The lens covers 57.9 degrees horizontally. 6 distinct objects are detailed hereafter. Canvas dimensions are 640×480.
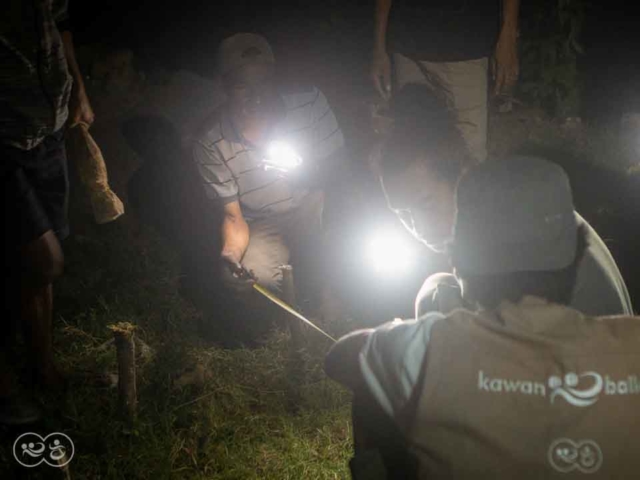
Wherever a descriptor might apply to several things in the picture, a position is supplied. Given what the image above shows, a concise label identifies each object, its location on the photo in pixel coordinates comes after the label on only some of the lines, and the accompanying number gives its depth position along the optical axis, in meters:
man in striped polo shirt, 4.65
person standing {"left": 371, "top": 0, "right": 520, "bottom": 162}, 4.89
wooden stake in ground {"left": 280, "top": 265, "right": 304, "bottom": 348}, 4.58
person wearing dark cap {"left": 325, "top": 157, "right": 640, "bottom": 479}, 1.65
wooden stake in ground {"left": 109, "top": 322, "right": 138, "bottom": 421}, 3.67
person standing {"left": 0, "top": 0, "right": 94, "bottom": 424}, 3.36
